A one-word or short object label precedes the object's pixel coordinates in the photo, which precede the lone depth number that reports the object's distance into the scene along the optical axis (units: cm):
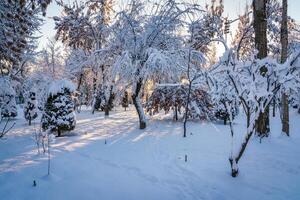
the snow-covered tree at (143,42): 1262
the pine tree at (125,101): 2936
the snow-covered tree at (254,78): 564
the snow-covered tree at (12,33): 1022
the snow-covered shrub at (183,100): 1527
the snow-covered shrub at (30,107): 1593
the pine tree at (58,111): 1148
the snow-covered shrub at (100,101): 2658
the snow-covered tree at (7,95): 1367
